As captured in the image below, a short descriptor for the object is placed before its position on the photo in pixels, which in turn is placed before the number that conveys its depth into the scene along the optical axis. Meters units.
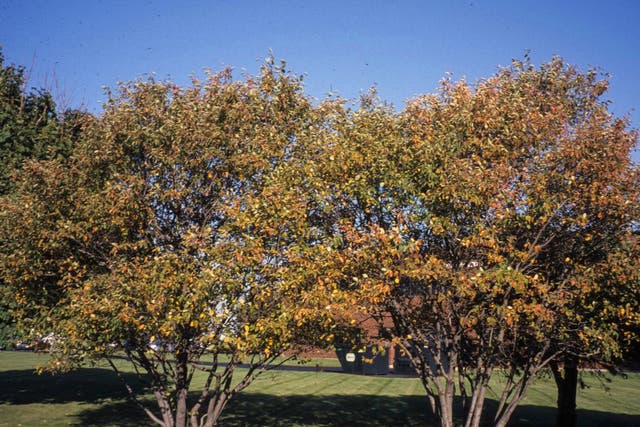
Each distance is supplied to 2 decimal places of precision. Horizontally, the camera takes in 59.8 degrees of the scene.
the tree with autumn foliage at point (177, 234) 11.34
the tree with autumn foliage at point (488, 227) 11.62
